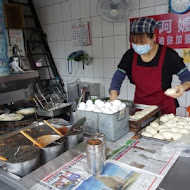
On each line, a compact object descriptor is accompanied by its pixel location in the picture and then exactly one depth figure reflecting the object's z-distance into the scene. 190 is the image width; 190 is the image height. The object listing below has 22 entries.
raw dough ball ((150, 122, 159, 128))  1.48
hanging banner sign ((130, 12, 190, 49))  2.59
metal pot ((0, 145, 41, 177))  0.94
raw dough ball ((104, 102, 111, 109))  1.40
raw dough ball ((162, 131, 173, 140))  1.32
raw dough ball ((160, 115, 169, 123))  1.60
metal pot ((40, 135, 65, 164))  1.07
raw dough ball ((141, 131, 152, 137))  1.36
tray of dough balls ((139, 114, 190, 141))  1.33
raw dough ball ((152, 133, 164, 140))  1.32
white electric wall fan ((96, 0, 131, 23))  2.83
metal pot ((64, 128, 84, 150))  1.20
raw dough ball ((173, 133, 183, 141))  1.30
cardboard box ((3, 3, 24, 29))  3.49
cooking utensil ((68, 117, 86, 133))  1.26
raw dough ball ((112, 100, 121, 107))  1.44
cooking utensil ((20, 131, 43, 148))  1.11
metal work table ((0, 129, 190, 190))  0.90
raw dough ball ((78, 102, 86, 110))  1.45
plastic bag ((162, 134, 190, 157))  1.16
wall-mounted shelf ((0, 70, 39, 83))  1.99
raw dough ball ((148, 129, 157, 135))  1.38
